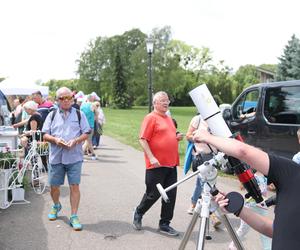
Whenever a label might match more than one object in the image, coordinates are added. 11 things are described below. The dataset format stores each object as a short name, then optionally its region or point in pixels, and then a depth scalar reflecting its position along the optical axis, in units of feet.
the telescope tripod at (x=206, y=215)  6.62
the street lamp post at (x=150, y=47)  40.07
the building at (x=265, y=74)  155.58
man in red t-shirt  12.88
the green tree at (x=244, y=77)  191.46
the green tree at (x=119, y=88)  155.40
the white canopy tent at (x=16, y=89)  41.61
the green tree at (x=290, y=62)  86.31
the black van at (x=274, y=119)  19.39
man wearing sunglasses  13.59
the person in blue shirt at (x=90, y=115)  28.29
